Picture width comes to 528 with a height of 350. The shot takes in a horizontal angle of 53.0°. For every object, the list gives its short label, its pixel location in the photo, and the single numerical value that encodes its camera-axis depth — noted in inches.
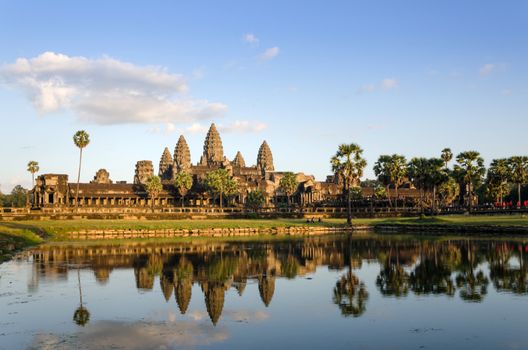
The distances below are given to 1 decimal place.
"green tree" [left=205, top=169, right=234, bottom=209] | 5029.5
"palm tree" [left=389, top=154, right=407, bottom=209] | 4274.1
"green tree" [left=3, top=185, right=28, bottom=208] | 6974.4
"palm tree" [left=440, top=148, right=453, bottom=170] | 4079.7
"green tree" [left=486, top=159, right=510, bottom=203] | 4104.3
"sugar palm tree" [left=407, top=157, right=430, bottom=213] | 3834.2
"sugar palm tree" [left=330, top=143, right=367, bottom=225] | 3668.8
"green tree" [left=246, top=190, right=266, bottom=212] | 5506.9
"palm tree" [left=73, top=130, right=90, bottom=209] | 4256.9
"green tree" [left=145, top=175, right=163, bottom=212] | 5191.9
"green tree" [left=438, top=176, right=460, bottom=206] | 4596.5
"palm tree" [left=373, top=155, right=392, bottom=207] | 4327.8
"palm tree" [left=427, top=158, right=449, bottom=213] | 3782.0
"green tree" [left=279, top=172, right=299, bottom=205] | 5438.0
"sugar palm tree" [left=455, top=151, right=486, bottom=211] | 3853.3
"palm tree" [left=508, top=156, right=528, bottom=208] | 4003.4
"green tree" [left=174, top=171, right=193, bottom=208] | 5339.6
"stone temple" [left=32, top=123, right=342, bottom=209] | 5221.5
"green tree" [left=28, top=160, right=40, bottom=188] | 5260.8
